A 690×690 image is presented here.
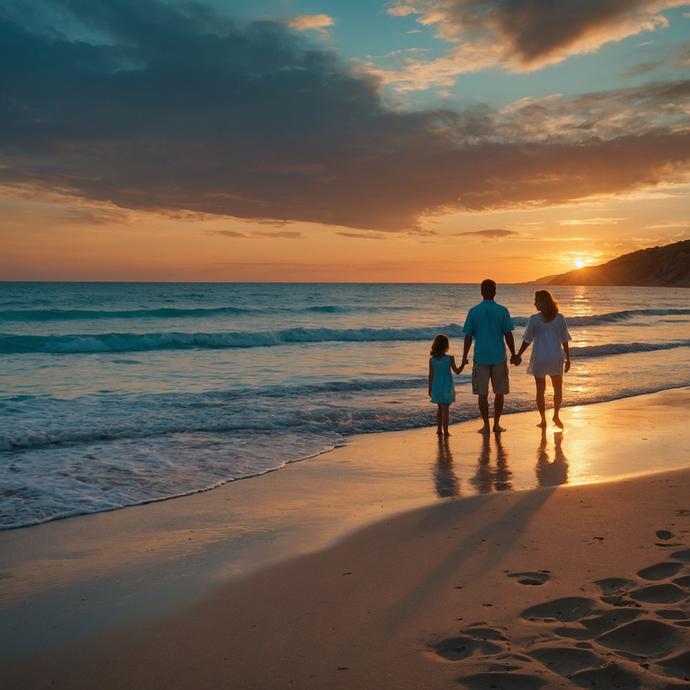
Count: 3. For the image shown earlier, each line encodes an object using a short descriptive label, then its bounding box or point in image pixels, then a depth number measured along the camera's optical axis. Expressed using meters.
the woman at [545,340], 8.16
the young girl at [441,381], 7.99
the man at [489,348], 7.98
